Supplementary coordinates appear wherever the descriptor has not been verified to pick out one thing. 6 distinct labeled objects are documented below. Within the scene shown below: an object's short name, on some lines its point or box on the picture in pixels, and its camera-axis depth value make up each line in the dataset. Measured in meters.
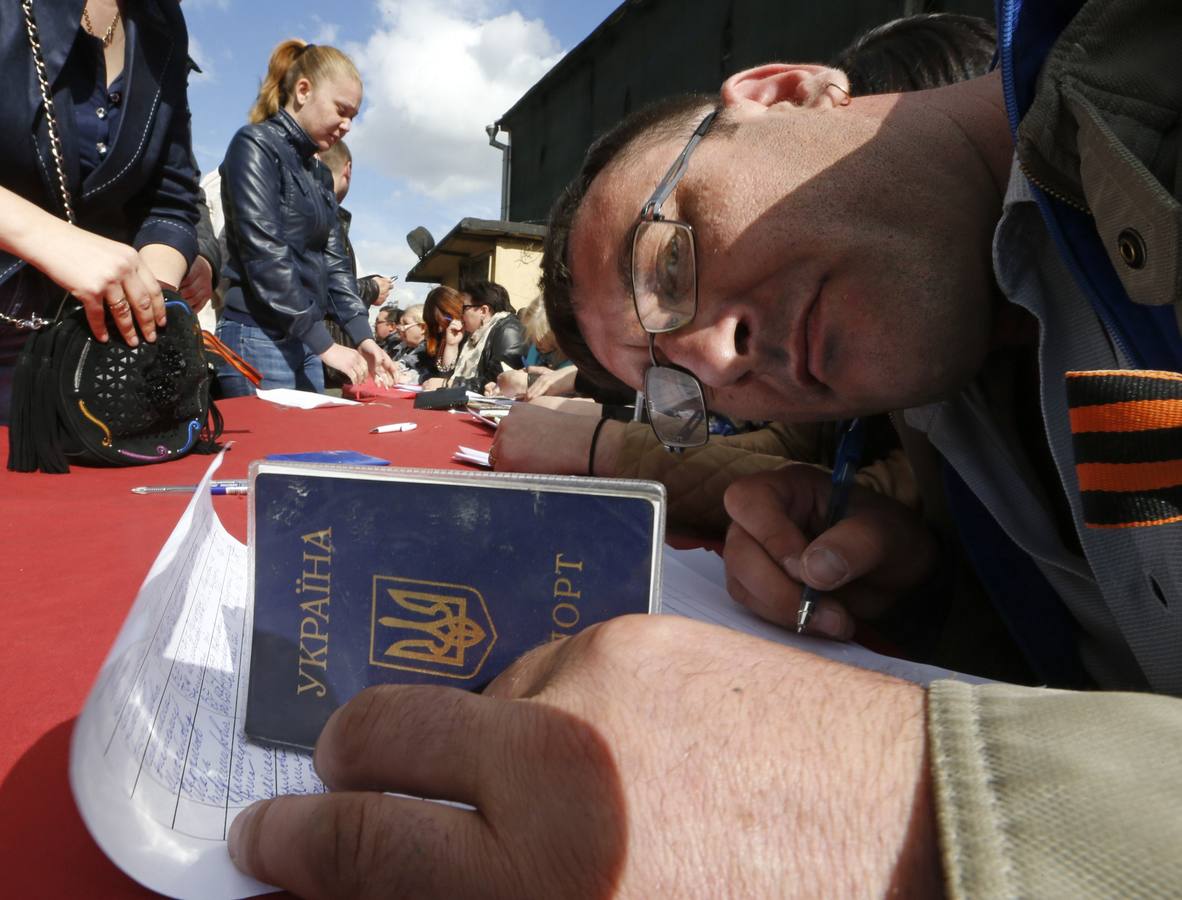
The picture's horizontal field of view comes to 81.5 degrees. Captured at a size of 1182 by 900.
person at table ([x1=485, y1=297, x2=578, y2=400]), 3.09
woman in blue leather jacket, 2.63
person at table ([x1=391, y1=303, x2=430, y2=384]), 8.67
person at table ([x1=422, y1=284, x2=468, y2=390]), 7.18
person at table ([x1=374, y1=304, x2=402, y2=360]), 11.09
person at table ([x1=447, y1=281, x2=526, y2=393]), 5.61
